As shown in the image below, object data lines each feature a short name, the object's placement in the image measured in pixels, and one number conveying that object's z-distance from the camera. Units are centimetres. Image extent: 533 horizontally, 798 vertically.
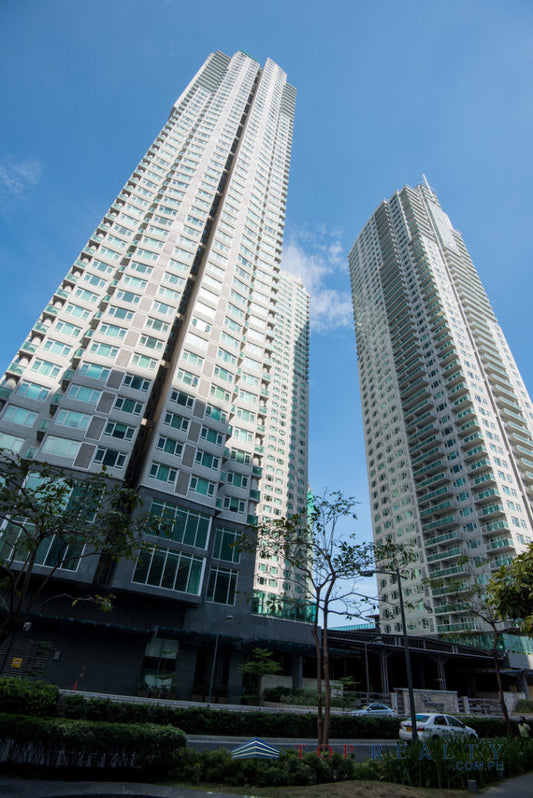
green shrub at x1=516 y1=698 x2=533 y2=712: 4664
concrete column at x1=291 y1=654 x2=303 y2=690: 4015
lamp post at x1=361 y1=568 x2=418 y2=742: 1765
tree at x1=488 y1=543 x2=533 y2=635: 1201
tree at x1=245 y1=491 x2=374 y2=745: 1939
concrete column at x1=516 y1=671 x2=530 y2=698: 5538
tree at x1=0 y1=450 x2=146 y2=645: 1255
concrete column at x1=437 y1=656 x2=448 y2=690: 4808
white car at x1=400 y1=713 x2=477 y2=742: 2159
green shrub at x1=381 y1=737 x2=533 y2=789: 1203
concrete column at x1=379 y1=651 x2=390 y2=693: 4575
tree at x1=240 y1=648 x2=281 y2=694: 3494
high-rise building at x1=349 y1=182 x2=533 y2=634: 6806
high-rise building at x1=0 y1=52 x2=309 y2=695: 3541
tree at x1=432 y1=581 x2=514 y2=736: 6016
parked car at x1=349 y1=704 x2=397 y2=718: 3091
